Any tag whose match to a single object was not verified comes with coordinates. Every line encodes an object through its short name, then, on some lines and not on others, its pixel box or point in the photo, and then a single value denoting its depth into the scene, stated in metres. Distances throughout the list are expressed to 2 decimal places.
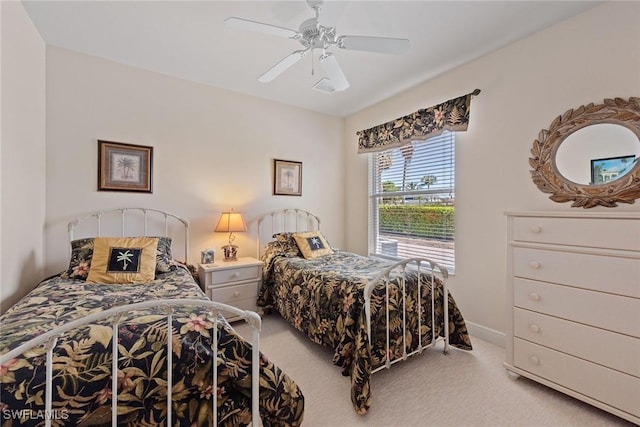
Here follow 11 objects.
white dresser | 1.49
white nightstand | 2.72
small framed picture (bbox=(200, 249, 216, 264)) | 2.92
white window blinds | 2.91
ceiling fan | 1.65
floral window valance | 2.65
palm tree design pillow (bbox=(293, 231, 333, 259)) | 3.09
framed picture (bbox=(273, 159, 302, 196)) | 3.57
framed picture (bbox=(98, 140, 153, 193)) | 2.57
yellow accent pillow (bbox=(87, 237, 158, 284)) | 2.04
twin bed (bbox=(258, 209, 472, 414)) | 1.81
